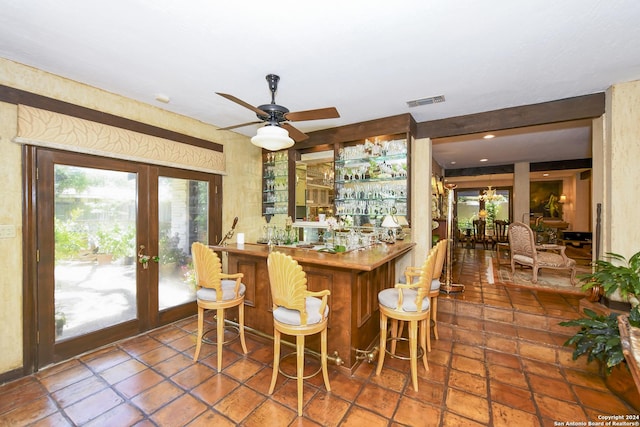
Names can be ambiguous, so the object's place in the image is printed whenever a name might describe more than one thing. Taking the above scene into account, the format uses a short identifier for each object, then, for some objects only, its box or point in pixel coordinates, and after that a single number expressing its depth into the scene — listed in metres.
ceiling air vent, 3.05
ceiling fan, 2.31
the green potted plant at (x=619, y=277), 2.21
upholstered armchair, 4.32
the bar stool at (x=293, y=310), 1.94
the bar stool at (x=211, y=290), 2.47
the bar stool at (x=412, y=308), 2.17
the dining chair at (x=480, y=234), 8.52
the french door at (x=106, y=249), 2.57
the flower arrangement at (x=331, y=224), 3.09
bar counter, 2.40
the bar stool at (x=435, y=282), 2.60
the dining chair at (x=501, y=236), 7.78
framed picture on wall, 9.87
